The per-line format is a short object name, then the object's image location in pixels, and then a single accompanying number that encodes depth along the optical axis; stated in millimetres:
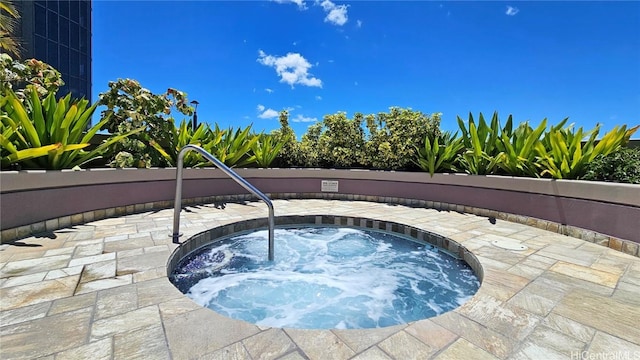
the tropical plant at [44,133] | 3457
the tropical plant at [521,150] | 4906
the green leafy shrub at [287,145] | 7908
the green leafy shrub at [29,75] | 4984
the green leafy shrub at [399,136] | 6715
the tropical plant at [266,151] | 7230
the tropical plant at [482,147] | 5590
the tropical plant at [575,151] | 4258
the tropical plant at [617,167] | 3596
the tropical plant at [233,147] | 6472
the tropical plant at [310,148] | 8016
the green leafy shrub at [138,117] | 5430
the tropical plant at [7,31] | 6145
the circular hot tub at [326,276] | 2467
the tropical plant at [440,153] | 6207
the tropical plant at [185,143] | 6059
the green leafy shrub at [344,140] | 7777
